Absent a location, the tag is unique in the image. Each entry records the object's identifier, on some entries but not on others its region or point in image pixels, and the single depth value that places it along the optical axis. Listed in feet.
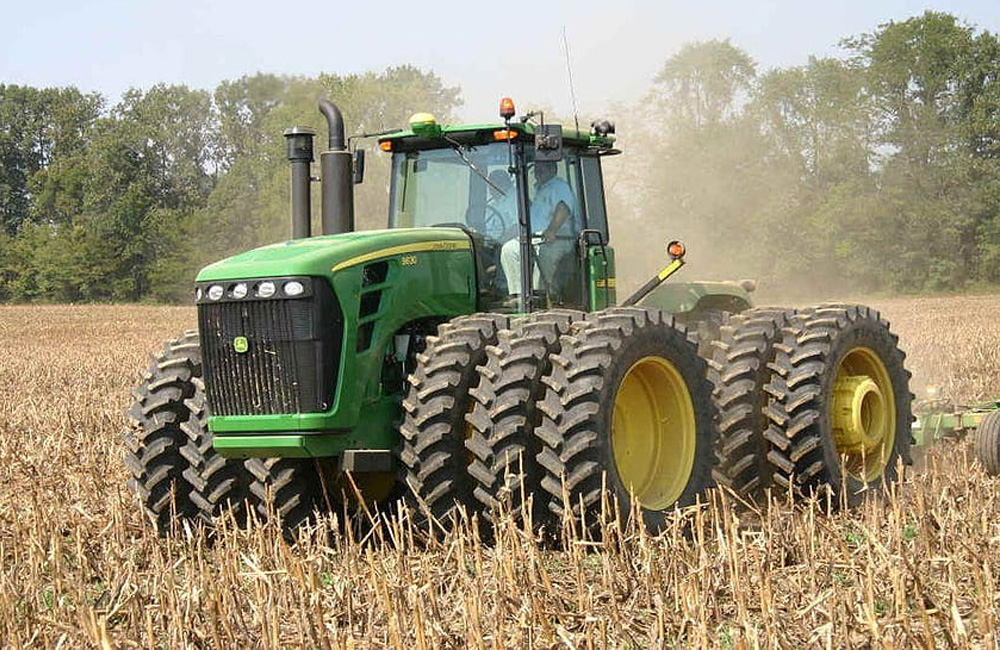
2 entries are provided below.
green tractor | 42.04
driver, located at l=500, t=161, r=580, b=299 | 50.08
